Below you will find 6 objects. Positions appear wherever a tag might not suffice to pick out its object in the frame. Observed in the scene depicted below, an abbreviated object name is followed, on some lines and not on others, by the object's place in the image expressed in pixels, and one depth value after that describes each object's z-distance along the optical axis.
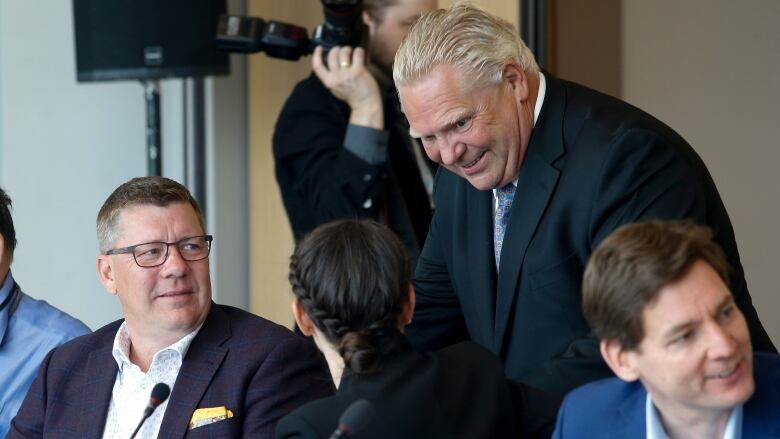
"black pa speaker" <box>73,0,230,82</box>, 9.10
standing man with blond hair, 4.41
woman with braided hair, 3.76
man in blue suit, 3.36
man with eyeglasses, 4.80
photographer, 7.08
